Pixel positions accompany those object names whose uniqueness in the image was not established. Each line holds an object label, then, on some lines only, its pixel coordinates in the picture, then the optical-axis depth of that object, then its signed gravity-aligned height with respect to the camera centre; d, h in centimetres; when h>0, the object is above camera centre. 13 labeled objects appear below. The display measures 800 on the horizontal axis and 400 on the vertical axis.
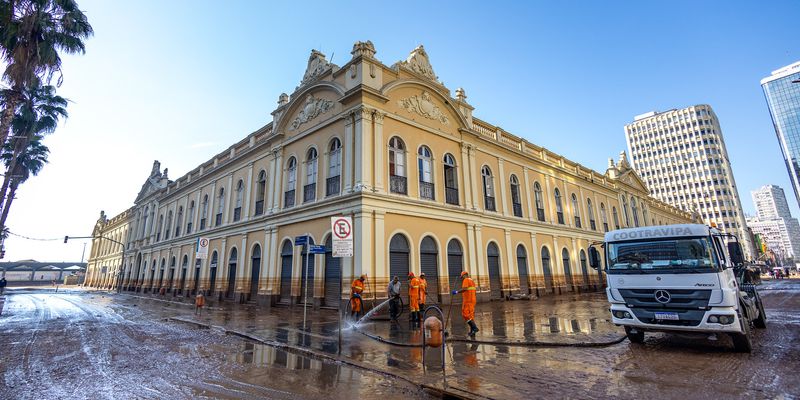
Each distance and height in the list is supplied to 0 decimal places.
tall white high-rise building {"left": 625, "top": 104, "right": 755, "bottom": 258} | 8362 +2613
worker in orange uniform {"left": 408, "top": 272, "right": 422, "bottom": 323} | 1079 -52
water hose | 714 -134
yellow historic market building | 1446 +417
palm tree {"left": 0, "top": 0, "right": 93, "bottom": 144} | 1307 +931
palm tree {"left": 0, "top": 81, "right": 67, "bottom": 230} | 2181 +1081
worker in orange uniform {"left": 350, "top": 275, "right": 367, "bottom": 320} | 1139 -43
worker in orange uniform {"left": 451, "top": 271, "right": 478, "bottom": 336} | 908 -45
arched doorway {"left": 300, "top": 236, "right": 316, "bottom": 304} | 1536 +38
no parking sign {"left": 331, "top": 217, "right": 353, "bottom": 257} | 817 +105
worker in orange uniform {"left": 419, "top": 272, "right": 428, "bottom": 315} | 1107 -33
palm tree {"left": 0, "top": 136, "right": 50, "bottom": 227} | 2555 +955
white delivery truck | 614 -19
